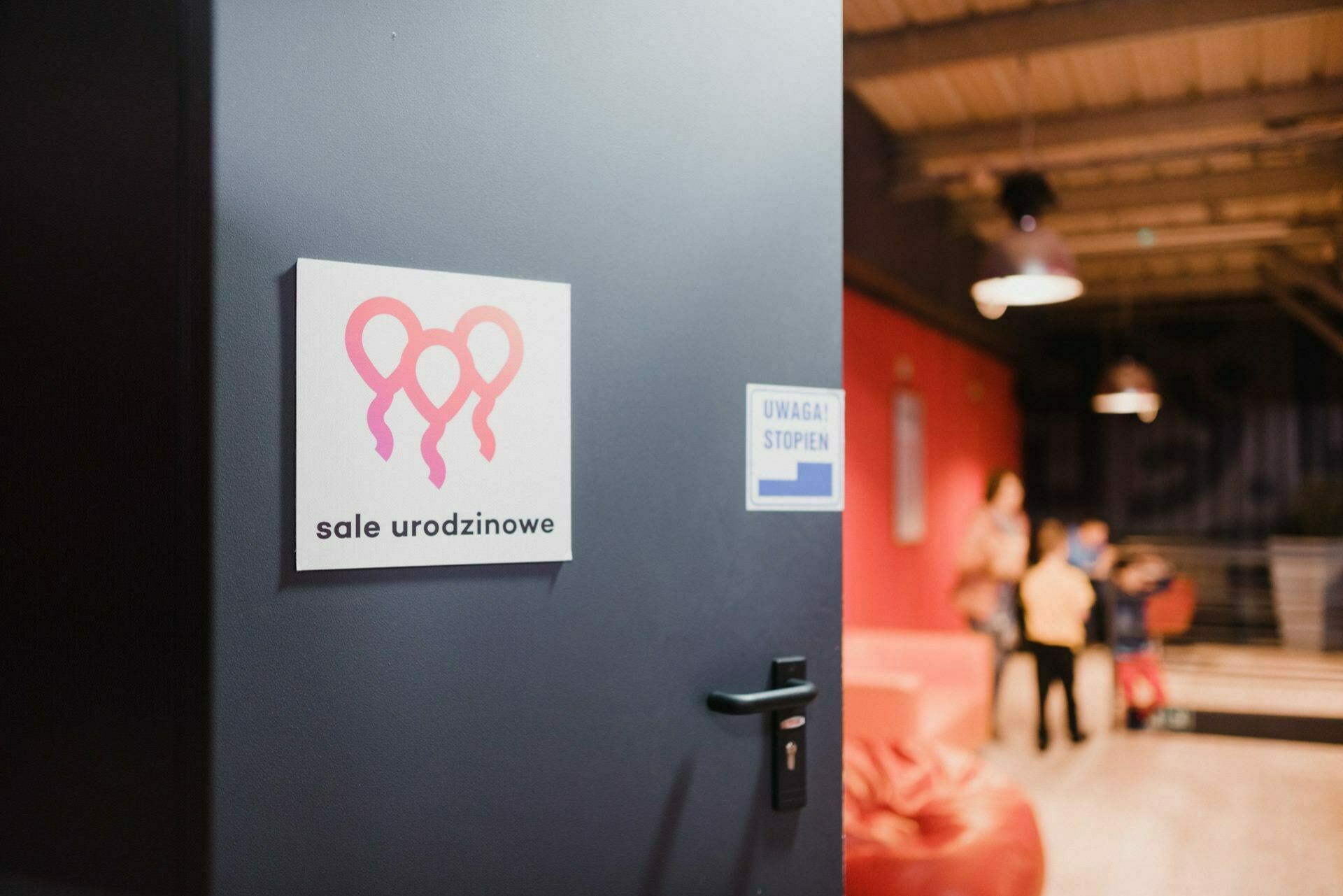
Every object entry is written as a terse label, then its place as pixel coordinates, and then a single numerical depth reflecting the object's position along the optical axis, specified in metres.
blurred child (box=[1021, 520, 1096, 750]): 5.88
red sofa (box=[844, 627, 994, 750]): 4.46
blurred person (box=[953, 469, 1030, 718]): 6.31
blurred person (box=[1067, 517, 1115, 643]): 7.34
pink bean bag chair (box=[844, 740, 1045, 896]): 2.94
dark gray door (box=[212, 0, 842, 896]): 1.25
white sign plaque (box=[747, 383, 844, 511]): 1.65
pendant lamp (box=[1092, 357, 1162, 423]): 8.26
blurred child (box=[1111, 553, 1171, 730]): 6.42
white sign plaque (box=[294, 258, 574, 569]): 1.28
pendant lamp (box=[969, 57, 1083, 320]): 4.14
